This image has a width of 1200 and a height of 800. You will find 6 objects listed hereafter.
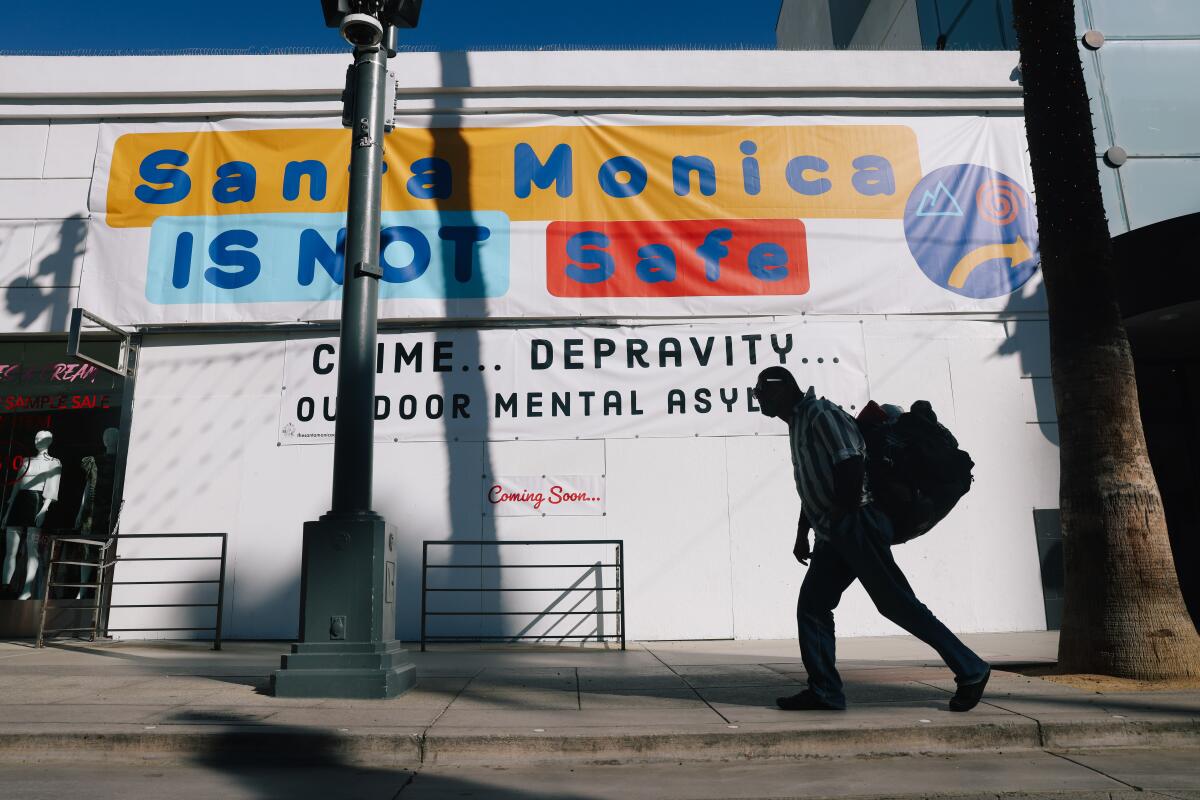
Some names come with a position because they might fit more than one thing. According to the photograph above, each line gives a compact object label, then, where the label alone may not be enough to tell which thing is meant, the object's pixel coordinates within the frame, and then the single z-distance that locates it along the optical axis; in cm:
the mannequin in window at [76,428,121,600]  1038
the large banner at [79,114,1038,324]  1077
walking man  464
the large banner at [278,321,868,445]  1041
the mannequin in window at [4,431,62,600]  1022
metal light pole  532
